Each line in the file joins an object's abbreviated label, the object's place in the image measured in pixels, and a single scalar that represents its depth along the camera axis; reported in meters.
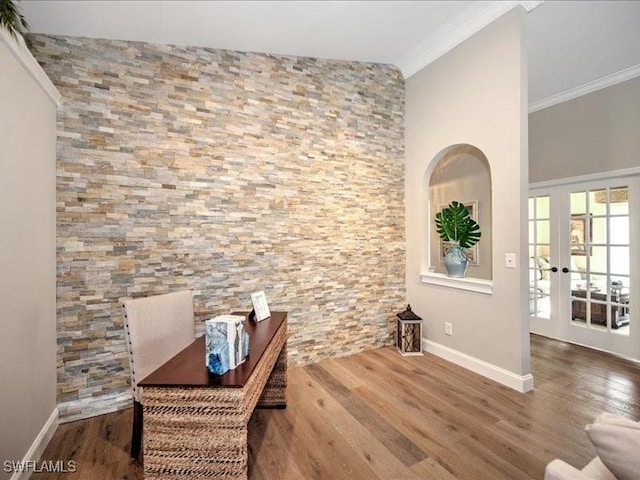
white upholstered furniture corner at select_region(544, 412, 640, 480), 0.75
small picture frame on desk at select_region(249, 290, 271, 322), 2.18
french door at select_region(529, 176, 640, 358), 3.30
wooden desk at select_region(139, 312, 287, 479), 1.18
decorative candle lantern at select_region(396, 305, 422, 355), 3.29
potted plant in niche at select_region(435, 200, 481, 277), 3.10
